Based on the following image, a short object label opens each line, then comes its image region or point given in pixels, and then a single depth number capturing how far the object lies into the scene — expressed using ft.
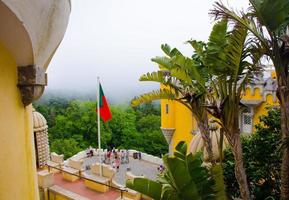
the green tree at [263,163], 14.56
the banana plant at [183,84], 12.82
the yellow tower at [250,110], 32.17
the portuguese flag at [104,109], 28.54
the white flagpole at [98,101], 27.99
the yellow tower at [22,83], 7.71
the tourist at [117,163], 46.52
